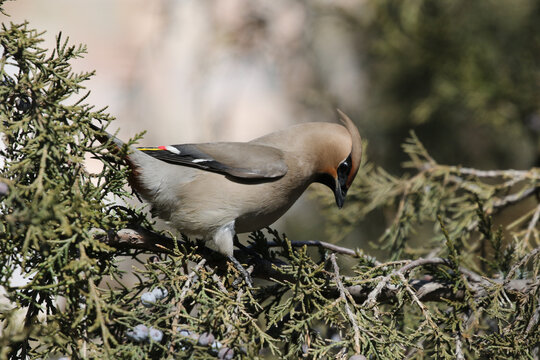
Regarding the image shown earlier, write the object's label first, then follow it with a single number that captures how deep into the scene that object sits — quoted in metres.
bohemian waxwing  5.61
